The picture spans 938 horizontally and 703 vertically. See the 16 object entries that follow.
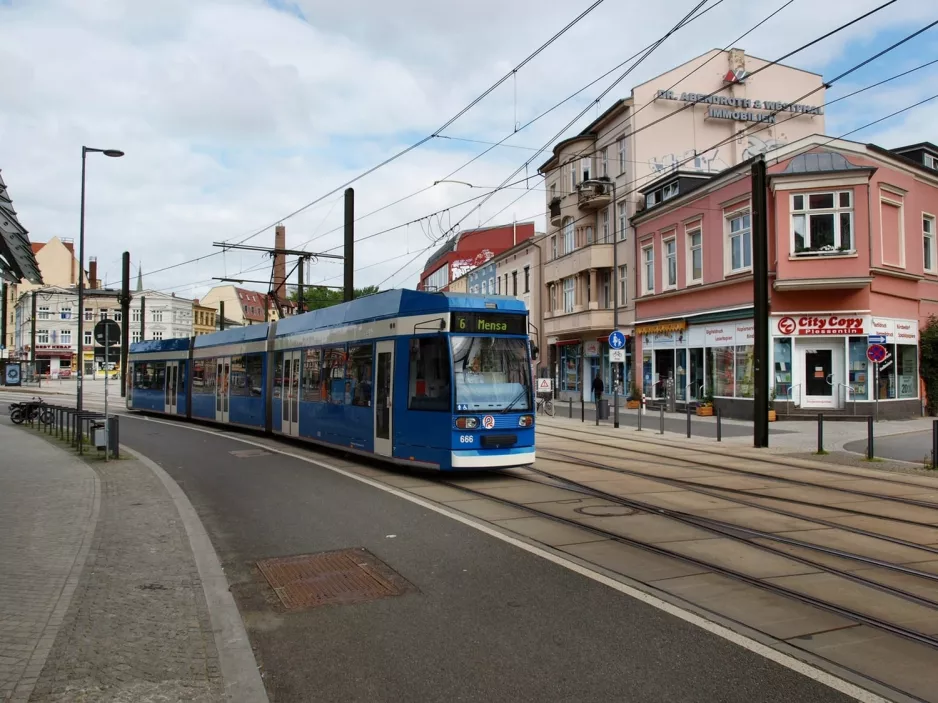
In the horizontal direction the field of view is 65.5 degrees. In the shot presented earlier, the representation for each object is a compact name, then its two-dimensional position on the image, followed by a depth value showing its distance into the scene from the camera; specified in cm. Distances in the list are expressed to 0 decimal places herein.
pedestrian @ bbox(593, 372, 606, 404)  2702
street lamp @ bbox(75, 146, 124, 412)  2119
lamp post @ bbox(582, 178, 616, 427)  3004
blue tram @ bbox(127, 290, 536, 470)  1135
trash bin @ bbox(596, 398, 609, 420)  2477
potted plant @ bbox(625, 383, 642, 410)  3142
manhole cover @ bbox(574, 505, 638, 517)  905
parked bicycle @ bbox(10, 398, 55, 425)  2317
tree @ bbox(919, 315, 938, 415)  2586
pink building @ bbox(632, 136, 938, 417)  2355
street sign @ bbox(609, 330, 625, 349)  2288
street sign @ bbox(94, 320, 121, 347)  1555
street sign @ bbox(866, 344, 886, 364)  1669
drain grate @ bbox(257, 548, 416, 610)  579
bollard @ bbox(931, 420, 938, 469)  1318
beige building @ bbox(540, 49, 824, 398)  3300
